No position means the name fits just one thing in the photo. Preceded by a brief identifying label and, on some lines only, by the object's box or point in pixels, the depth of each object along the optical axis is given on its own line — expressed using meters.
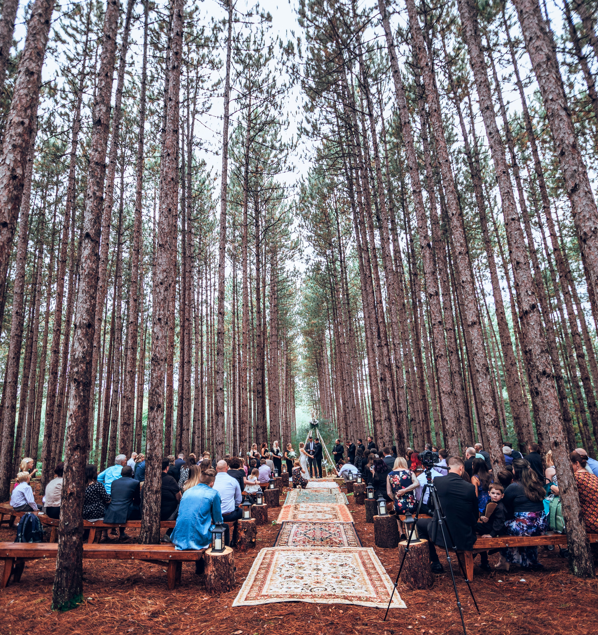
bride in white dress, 15.89
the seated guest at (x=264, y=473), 11.52
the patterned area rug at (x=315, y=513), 8.90
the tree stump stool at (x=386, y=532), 6.85
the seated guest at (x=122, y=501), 6.41
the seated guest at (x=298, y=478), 14.34
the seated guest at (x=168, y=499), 6.52
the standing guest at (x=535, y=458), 9.15
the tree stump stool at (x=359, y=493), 11.61
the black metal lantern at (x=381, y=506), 7.00
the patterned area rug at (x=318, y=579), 4.22
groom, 16.59
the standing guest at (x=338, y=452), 18.50
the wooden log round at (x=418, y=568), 4.68
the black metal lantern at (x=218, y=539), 4.73
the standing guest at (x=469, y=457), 8.86
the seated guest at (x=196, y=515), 4.91
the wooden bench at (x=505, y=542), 4.75
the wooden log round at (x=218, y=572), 4.62
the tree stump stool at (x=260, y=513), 8.79
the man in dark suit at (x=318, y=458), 17.00
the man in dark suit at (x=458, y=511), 4.75
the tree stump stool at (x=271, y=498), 11.18
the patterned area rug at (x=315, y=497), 11.40
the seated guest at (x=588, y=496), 4.86
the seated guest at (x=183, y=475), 9.29
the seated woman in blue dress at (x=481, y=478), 6.19
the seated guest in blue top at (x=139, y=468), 9.32
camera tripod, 4.38
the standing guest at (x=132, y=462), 9.87
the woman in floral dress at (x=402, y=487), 6.67
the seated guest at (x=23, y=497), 6.63
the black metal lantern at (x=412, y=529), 4.75
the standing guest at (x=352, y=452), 16.54
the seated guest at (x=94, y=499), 6.41
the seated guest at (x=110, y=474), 8.27
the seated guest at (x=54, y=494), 6.39
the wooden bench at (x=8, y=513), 7.05
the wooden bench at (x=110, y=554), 4.66
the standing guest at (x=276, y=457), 15.30
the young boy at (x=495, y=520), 5.39
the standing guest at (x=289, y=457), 17.23
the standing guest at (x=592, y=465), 6.82
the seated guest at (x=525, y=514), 5.19
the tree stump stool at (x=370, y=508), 8.95
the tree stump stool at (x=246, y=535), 6.79
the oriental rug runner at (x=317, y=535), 6.82
